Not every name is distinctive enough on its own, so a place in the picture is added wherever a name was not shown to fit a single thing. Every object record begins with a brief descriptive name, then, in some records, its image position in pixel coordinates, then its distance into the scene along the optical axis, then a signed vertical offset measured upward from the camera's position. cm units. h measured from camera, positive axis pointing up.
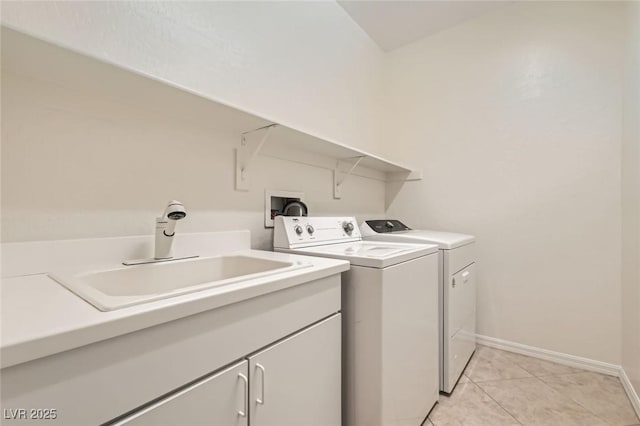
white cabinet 64 -48
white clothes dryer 165 -49
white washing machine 112 -49
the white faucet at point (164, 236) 107 -9
